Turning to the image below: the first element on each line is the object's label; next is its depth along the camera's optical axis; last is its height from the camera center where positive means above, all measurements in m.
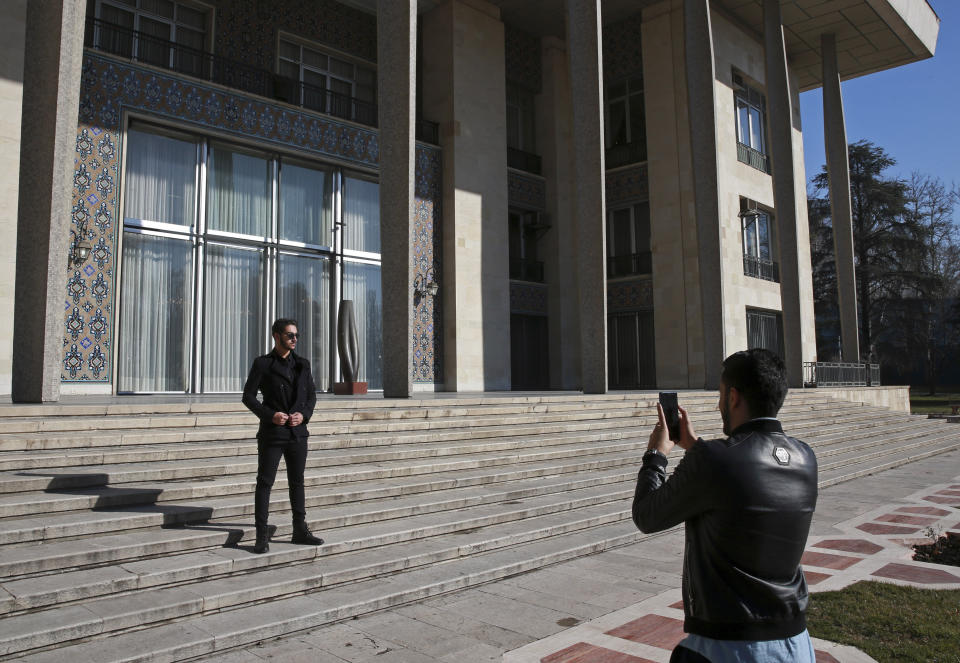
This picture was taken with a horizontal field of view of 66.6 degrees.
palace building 12.61 +4.48
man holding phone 1.93 -0.40
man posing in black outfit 5.54 -0.21
